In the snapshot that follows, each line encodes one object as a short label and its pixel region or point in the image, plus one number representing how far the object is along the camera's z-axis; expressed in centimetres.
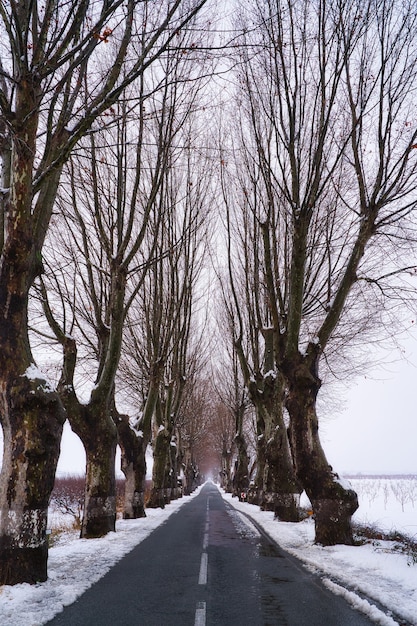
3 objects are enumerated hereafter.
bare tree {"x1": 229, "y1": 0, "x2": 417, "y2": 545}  908
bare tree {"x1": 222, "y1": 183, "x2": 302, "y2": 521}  1423
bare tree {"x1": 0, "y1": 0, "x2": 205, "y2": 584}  589
